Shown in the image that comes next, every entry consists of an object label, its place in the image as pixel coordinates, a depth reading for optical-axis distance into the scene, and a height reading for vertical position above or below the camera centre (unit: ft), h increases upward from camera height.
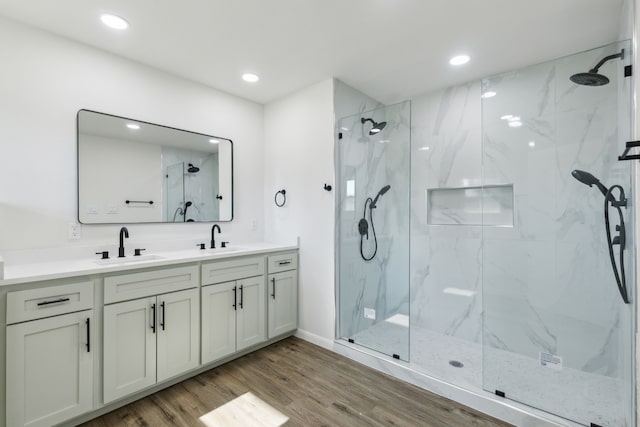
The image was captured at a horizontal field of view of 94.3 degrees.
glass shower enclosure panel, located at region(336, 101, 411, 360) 9.56 -0.34
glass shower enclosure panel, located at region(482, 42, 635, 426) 6.18 -0.87
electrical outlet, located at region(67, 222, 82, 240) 7.27 -0.42
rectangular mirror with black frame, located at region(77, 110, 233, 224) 7.64 +1.22
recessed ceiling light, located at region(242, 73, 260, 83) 9.32 +4.36
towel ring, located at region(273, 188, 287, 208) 10.92 +0.61
